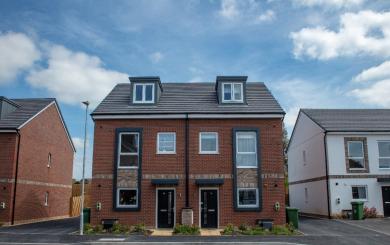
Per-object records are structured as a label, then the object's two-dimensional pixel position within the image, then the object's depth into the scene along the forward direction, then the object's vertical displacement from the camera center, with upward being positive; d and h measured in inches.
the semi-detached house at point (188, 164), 856.3 +74.4
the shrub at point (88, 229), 787.6 -54.2
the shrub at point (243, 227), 806.8 -51.2
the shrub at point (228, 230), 772.3 -54.3
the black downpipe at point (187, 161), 860.0 +80.5
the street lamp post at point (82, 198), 754.1 +3.2
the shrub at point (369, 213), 1040.1 -30.8
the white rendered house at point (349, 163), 1067.9 +95.8
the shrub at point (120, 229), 786.2 -53.4
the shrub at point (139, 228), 797.9 -52.0
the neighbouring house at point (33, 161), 976.9 +100.9
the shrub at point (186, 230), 773.3 -54.1
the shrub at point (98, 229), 795.5 -54.0
